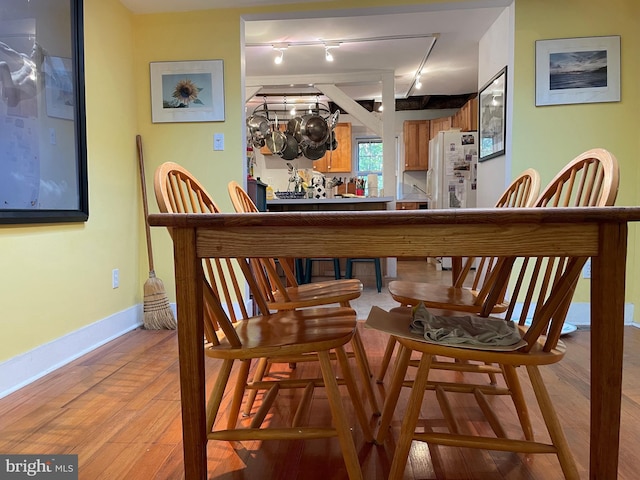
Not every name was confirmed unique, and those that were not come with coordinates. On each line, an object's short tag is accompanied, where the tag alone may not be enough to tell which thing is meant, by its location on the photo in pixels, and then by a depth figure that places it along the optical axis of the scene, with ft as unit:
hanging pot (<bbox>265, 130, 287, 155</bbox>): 16.71
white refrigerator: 15.69
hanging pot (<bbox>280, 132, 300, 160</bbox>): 17.34
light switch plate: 9.08
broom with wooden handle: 8.65
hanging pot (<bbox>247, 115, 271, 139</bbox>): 16.43
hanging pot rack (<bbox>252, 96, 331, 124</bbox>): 18.61
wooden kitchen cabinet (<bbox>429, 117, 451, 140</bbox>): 18.92
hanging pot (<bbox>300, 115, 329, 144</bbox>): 15.58
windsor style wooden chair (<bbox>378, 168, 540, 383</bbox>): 4.53
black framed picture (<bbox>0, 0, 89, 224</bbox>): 5.50
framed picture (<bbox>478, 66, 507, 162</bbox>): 9.20
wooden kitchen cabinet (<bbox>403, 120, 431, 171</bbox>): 20.17
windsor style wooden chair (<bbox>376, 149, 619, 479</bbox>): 3.09
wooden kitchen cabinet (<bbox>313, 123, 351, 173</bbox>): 21.08
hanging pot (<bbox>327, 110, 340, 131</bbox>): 15.93
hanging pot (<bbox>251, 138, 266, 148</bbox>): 16.66
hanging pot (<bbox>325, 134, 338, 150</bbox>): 17.33
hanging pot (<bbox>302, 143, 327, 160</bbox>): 16.71
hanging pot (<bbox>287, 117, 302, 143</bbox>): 16.79
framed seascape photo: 8.22
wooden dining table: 2.67
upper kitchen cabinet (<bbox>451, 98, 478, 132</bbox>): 15.81
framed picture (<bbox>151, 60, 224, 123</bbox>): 9.00
